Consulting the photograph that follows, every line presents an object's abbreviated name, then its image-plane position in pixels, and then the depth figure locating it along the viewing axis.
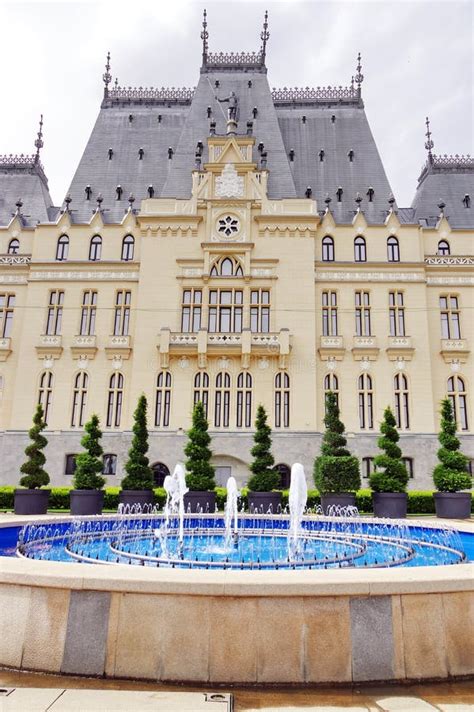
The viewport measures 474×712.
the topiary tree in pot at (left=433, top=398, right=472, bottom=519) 22.58
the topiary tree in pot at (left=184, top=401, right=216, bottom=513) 24.67
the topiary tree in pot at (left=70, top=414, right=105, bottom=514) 22.67
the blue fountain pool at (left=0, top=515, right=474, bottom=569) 11.21
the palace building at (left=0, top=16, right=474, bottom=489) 36.44
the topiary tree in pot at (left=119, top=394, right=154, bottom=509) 24.45
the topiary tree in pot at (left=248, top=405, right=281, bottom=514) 24.67
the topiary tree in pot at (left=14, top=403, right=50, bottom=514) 22.55
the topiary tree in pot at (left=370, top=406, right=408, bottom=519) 22.91
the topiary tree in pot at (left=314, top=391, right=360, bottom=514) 23.33
